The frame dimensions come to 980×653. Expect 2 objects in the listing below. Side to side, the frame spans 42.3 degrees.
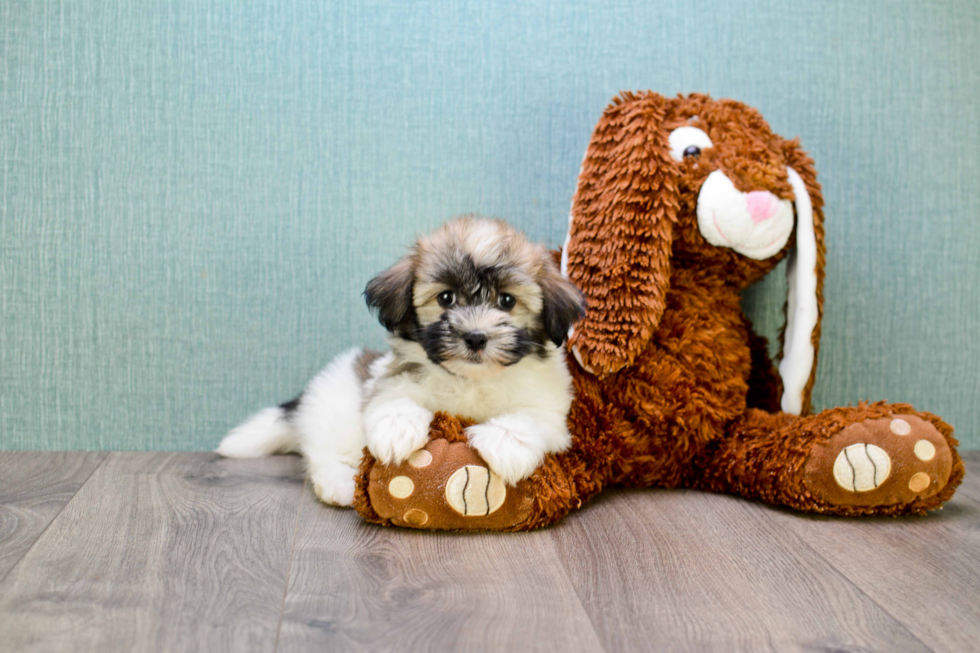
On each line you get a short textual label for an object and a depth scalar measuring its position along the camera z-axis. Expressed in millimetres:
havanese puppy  755
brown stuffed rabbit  799
